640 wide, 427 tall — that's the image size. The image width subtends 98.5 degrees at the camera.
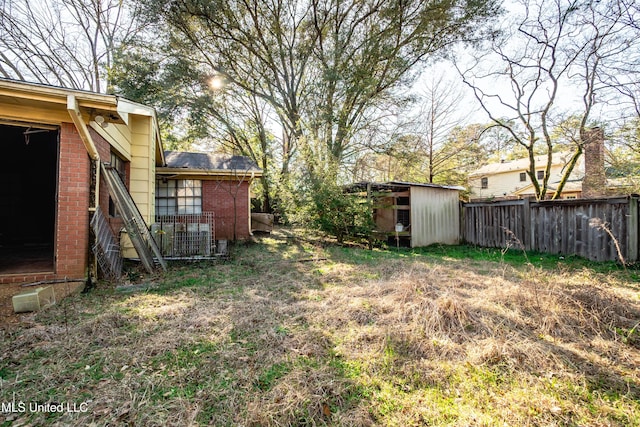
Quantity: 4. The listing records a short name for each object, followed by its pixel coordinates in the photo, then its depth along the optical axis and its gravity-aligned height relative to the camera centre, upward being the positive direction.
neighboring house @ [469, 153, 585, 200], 22.56 +3.56
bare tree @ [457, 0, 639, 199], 8.23 +5.21
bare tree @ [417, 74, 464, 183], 17.20 +6.29
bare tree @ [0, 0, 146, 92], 11.58 +8.36
